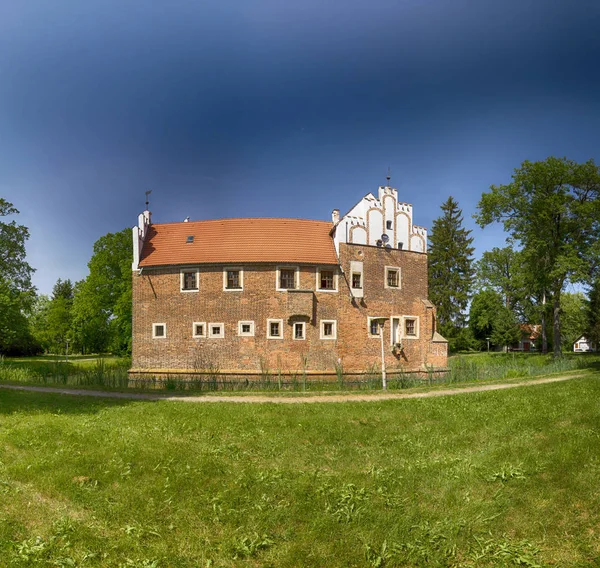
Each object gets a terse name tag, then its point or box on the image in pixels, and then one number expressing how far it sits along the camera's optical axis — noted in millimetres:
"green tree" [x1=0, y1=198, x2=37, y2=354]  28172
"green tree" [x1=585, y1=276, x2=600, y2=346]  32219
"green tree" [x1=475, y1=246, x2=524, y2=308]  47156
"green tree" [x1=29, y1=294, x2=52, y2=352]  41669
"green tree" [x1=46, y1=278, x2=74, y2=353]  40594
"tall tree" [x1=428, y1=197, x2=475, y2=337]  46875
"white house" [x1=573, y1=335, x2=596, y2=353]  71112
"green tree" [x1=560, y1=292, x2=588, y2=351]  49688
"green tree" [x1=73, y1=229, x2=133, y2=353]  33438
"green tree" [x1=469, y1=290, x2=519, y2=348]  47062
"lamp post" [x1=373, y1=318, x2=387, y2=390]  16484
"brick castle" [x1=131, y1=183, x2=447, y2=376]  24281
